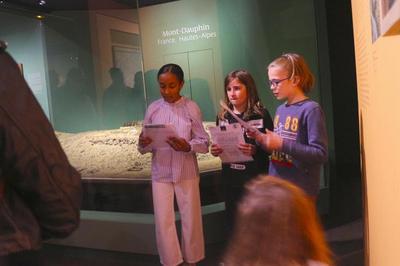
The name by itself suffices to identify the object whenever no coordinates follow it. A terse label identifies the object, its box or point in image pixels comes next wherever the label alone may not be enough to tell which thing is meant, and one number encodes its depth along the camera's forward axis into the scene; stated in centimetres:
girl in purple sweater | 239
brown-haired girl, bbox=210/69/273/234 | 302
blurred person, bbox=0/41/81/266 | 125
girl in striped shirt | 339
